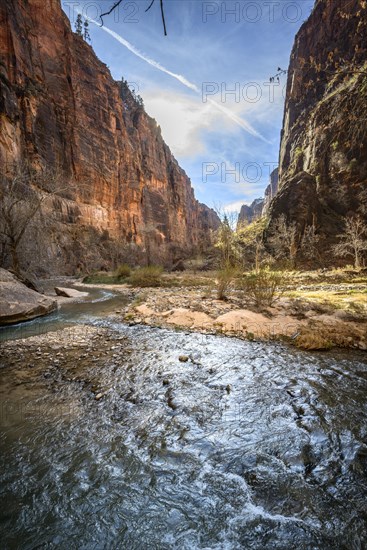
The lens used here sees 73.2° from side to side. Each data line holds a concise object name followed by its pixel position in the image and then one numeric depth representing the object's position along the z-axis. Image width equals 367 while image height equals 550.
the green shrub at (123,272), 24.17
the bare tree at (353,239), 26.44
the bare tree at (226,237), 25.67
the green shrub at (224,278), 10.69
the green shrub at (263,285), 9.03
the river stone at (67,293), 13.72
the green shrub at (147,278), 20.09
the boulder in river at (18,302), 7.49
